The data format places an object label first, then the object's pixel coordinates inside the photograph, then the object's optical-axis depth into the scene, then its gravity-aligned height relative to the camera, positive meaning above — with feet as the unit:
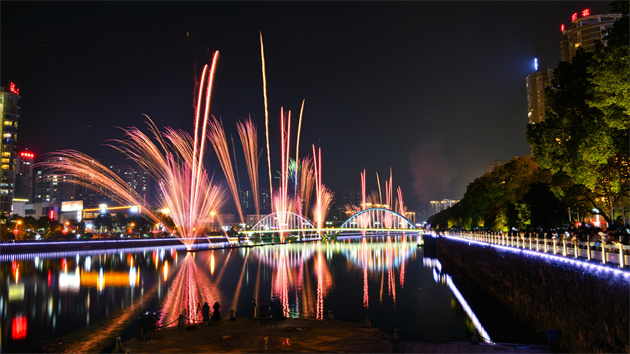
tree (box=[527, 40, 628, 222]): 84.99 +16.61
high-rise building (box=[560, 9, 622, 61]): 449.06 +187.94
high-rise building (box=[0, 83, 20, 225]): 402.11 +82.04
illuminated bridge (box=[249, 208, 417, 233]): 531.13 +3.47
